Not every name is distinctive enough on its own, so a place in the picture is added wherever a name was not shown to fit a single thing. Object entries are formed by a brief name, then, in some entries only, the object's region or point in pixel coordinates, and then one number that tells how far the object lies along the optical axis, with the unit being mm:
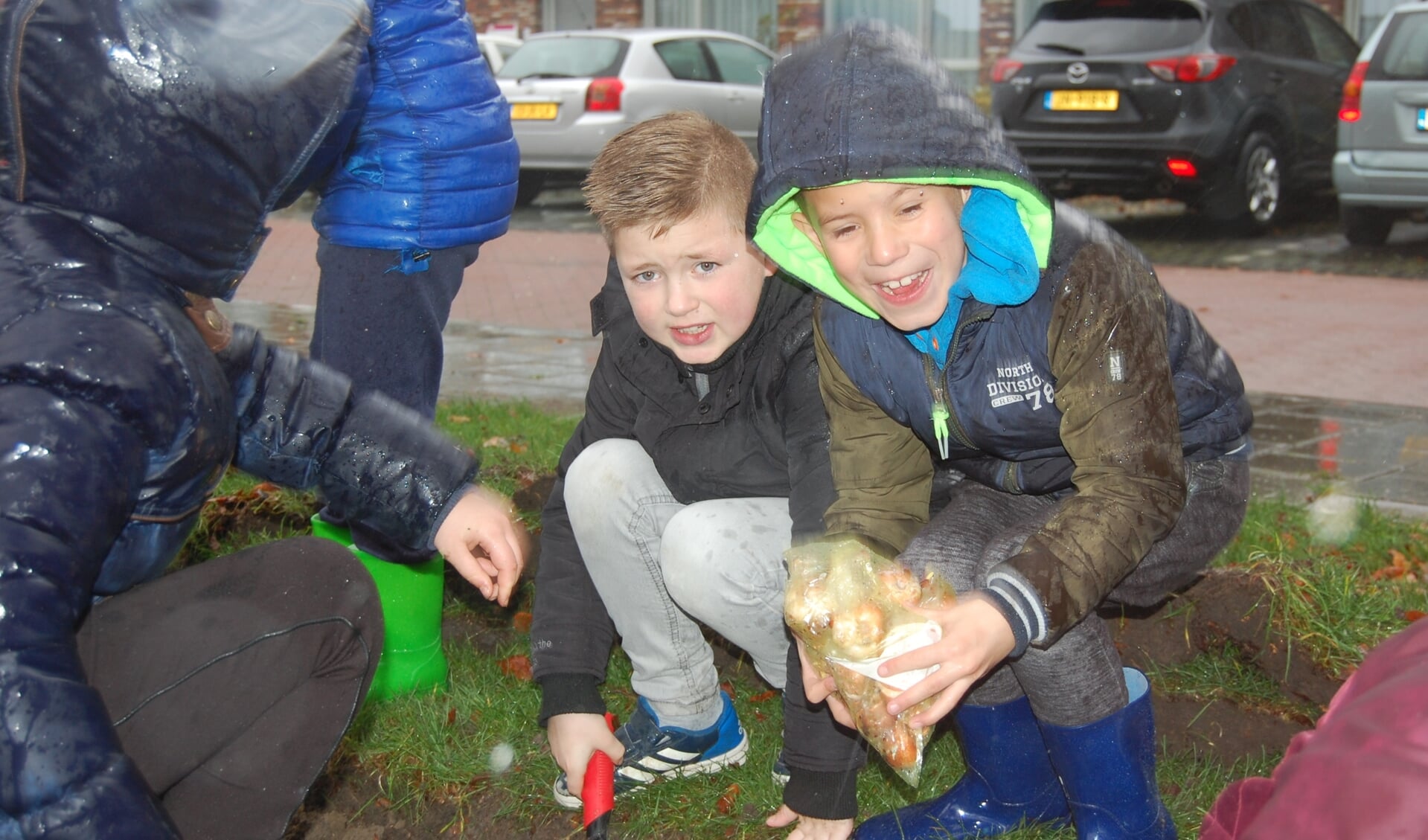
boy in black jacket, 2531
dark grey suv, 10031
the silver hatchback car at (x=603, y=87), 12680
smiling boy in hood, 2074
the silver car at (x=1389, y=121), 9531
